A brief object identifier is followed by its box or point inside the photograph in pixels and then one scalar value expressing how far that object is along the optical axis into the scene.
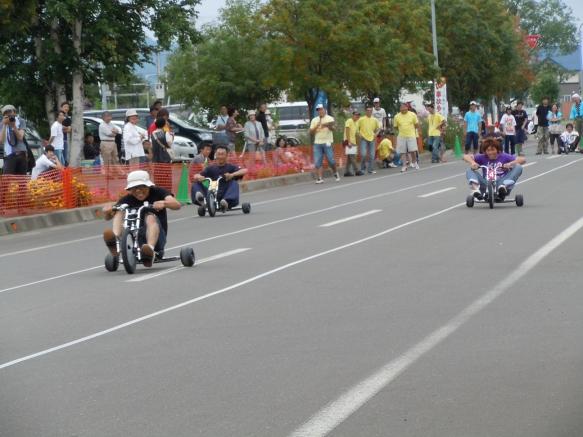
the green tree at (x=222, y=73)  48.69
